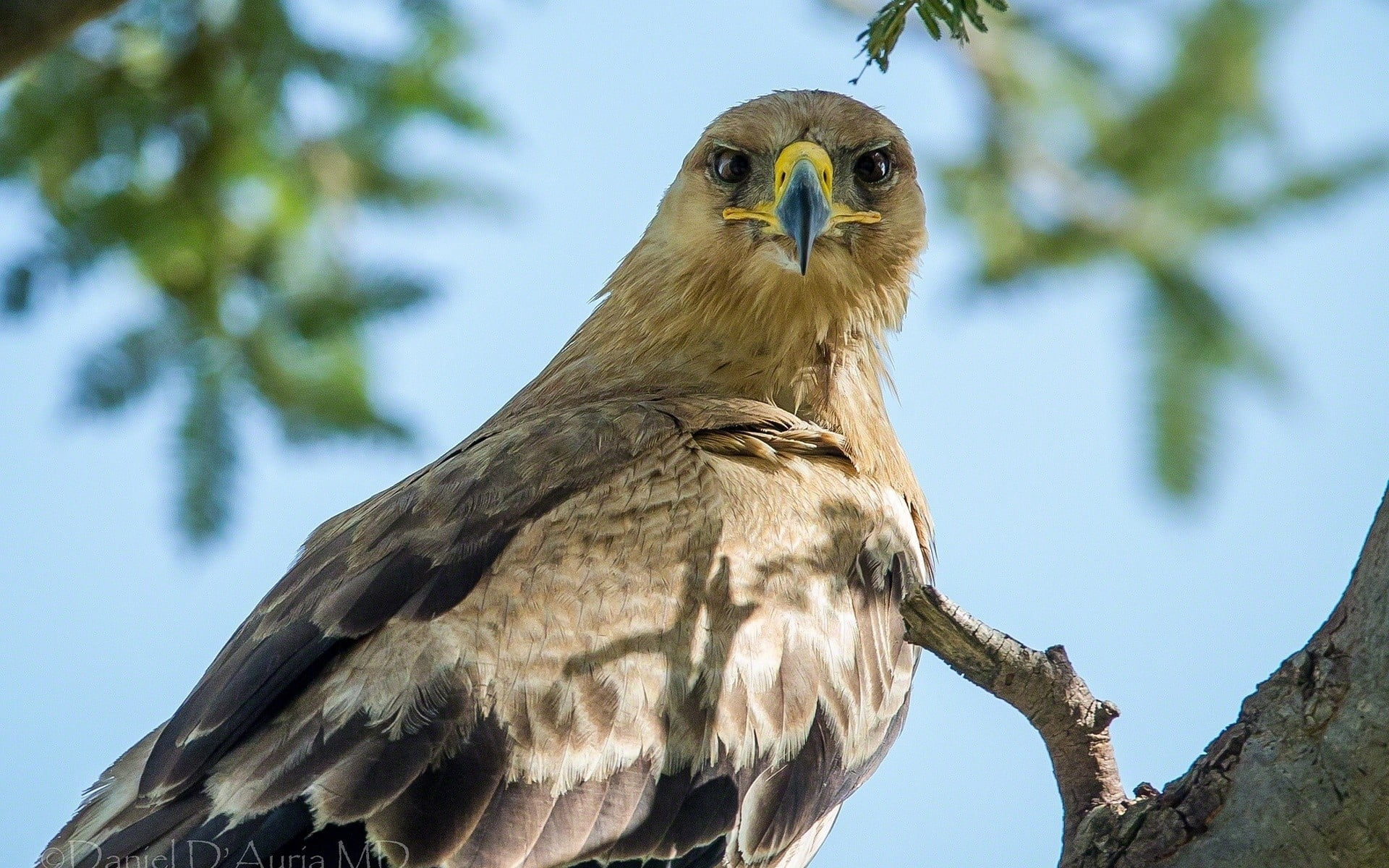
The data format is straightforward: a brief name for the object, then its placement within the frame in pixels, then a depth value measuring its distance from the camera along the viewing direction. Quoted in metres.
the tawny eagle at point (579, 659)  7.36
